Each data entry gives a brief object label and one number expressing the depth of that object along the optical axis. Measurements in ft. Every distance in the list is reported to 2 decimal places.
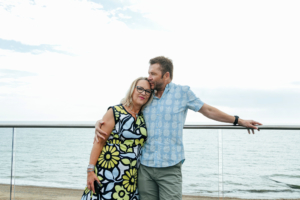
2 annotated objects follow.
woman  6.48
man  6.65
